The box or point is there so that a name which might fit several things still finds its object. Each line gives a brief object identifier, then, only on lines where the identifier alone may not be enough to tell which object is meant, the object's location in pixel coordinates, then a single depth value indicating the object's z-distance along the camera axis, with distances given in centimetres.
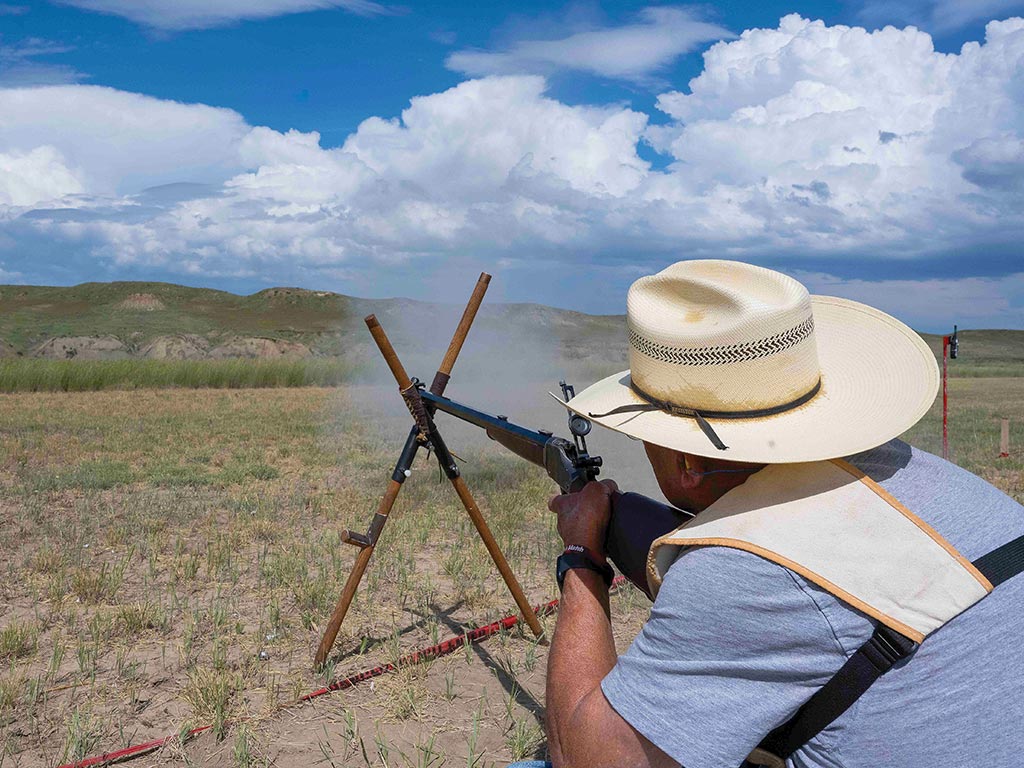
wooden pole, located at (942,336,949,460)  906
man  145
